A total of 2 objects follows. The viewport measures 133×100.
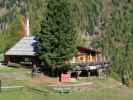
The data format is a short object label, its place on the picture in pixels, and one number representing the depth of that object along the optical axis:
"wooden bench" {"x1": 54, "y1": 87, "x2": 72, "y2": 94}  58.61
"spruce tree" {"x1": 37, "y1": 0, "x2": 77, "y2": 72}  67.81
